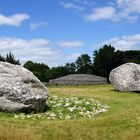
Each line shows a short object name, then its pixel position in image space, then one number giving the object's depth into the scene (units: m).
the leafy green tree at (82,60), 50.19
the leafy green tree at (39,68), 40.16
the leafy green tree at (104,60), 34.59
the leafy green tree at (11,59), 30.46
